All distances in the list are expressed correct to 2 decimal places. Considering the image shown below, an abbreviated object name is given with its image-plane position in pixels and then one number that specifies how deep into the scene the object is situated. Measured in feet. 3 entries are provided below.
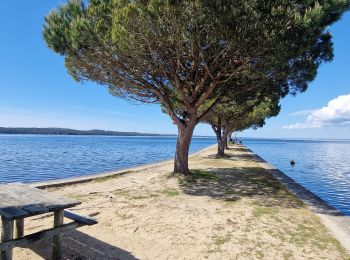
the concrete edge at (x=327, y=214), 25.21
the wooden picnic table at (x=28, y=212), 15.17
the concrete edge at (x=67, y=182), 44.37
